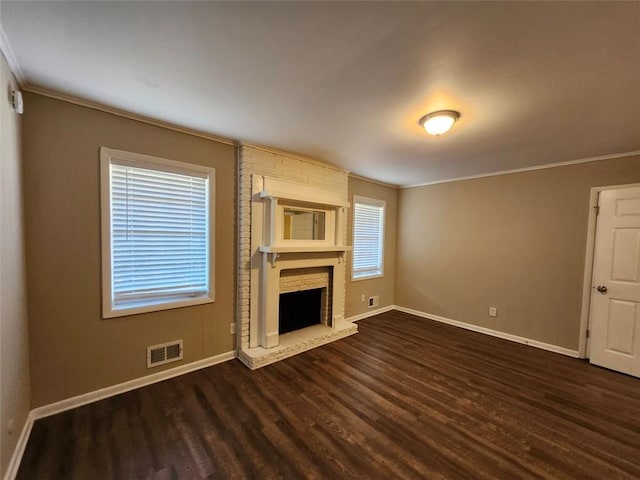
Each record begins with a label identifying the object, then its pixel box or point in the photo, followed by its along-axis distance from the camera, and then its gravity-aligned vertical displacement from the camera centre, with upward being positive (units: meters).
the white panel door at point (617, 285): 2.87 -0.54
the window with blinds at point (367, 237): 4.54 -0.11
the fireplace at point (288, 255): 3.02 -0.34
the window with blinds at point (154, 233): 2.29 -0.08
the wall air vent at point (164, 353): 2.50 -1.29
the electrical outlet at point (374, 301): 4.81 -1.33
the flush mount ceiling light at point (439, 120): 2.09 +0.94
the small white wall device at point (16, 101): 1.64 +0.78
